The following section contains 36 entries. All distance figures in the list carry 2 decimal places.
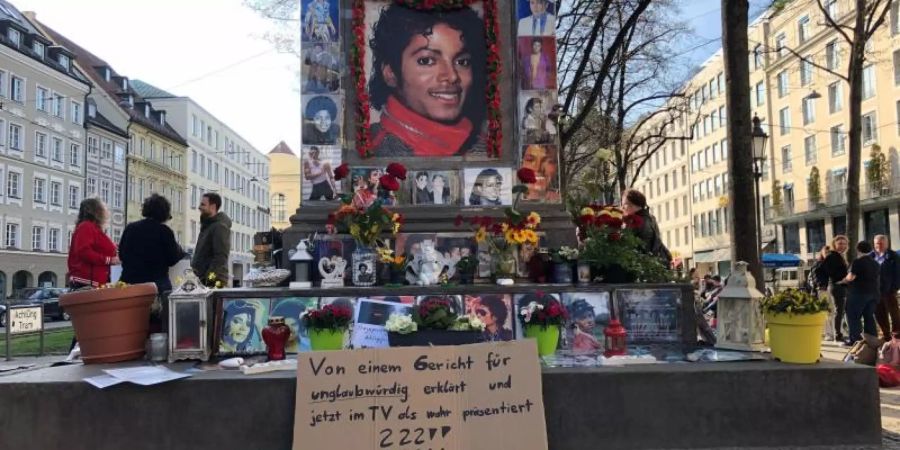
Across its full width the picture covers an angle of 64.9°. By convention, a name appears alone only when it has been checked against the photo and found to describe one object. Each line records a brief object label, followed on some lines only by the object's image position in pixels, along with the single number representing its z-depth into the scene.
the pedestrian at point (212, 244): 8.02
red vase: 5.41
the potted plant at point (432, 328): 4.98
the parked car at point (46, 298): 31.44
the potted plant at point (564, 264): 6.95
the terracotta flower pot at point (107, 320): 5.40
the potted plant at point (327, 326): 5.25
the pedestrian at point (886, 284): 12.21
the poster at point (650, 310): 6.34
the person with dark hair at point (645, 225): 7.70
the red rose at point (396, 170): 7.13
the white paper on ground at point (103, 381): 4.56
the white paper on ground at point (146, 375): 4.61
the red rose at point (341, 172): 7.31
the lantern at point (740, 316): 5.61
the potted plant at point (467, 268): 7.25
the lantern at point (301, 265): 6.97
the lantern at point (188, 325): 5.59
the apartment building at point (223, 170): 70.81
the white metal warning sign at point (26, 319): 14.08
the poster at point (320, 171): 8.27
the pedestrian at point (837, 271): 13.46
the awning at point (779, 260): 30.66
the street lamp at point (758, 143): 15.15
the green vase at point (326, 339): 5.26
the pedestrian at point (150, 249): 6.77
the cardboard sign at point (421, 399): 4.50
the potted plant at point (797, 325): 5.05
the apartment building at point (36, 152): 42.50
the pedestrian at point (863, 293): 11.37
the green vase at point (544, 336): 5.54
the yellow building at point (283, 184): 90.62
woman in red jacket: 7.32
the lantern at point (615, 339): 5.47
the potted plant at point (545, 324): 5.52
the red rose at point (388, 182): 7.10
